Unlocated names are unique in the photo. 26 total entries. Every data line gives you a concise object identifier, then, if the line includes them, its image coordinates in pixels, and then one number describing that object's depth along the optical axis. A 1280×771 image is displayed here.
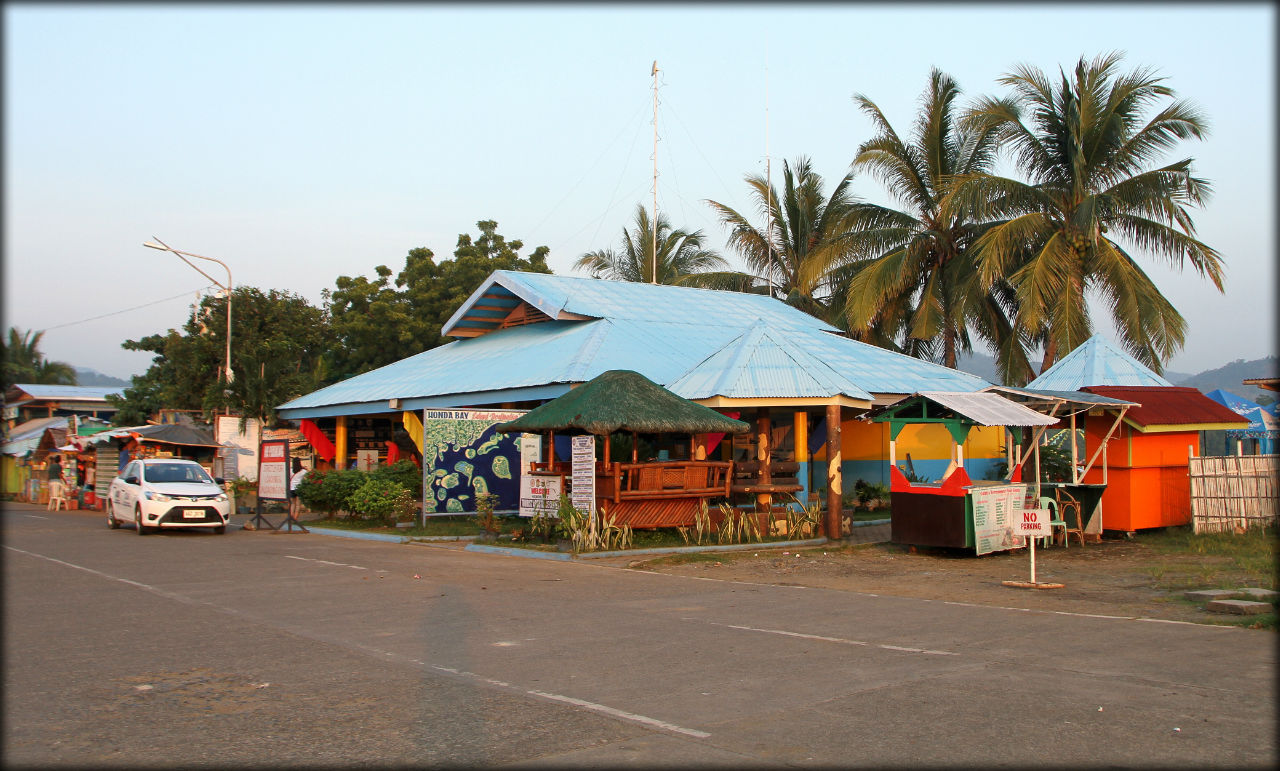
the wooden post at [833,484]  18.06
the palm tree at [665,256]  42.12
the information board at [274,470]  23.08
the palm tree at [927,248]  29.23
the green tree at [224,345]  31.17
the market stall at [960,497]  15.46
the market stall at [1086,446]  16.80
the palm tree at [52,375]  67.65
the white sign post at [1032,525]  12.30
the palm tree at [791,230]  34.91
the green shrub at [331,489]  22.89
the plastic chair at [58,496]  36.50
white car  21.38
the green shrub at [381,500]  21.81
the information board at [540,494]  18.42
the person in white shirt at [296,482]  24.34
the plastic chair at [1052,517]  16.25
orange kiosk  17.22
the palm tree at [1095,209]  25.44
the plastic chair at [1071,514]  17.05
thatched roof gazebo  16.88
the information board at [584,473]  17.14
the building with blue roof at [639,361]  19.27
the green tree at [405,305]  42.47
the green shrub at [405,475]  22.86
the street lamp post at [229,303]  32.09
